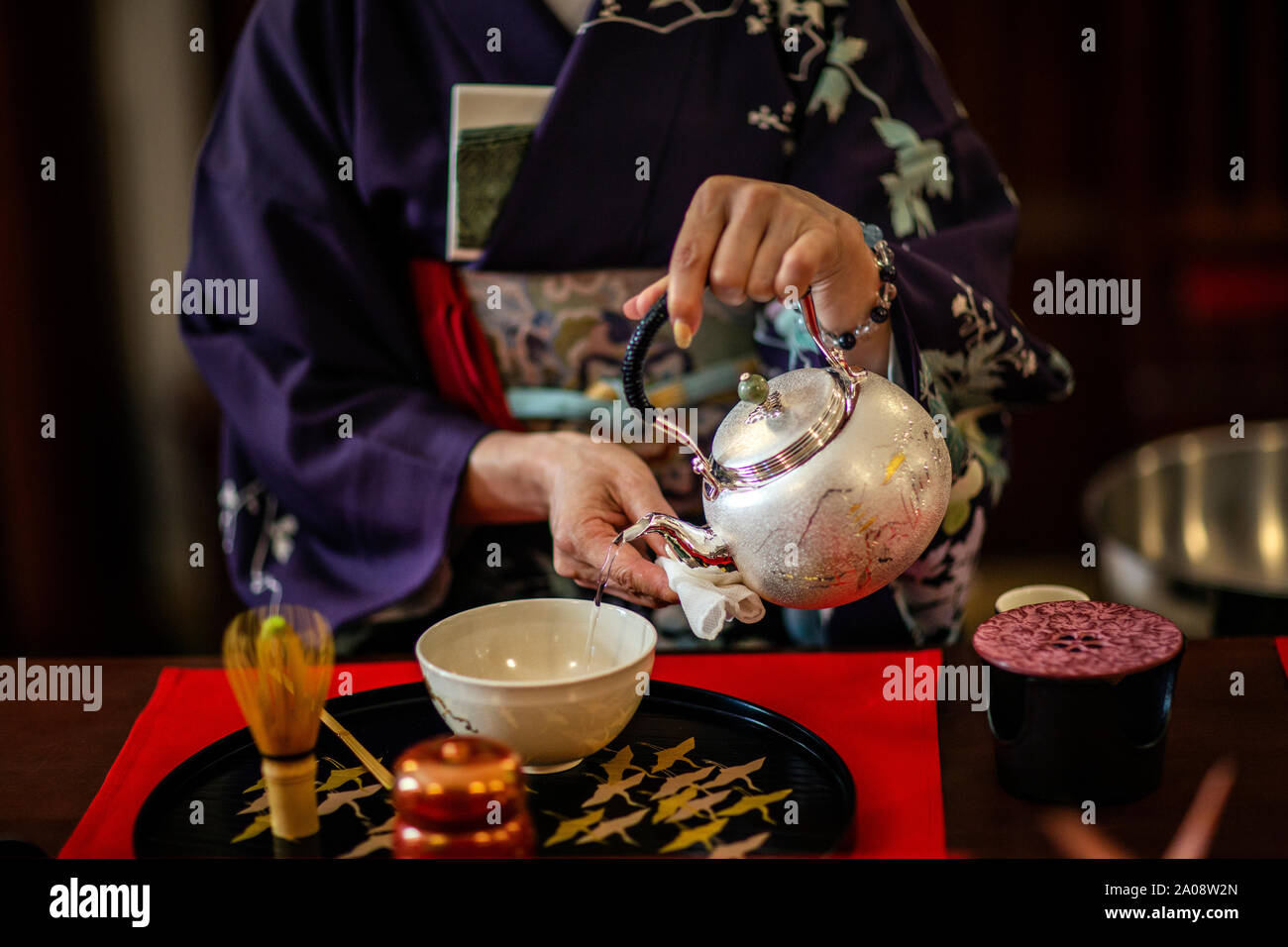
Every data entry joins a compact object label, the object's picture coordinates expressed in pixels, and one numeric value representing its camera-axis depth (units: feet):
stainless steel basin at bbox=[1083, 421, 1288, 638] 5.61
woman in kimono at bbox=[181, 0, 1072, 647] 3.36
